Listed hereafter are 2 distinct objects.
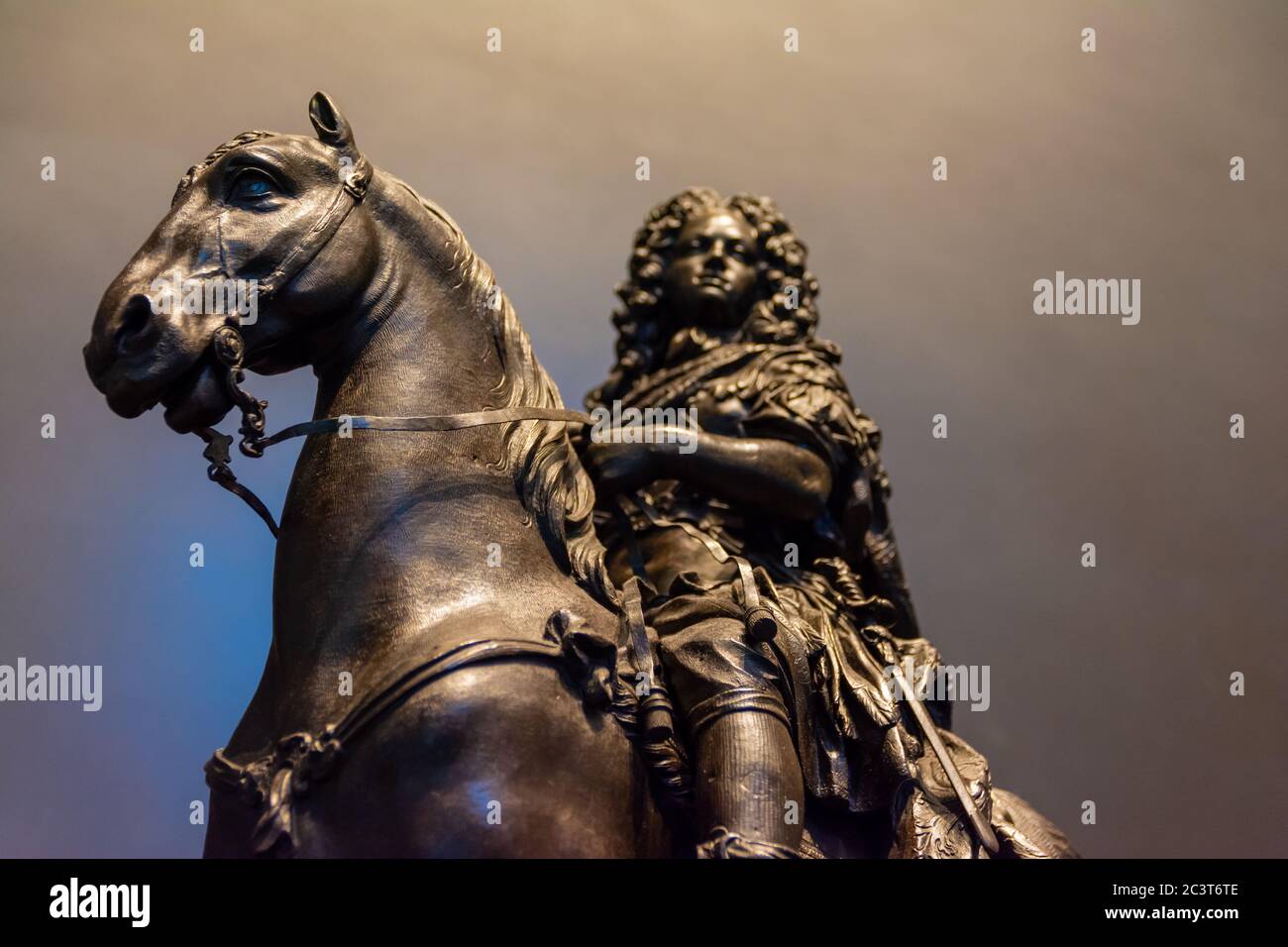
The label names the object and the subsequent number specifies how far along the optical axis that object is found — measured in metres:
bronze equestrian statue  1.25
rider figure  1.32
